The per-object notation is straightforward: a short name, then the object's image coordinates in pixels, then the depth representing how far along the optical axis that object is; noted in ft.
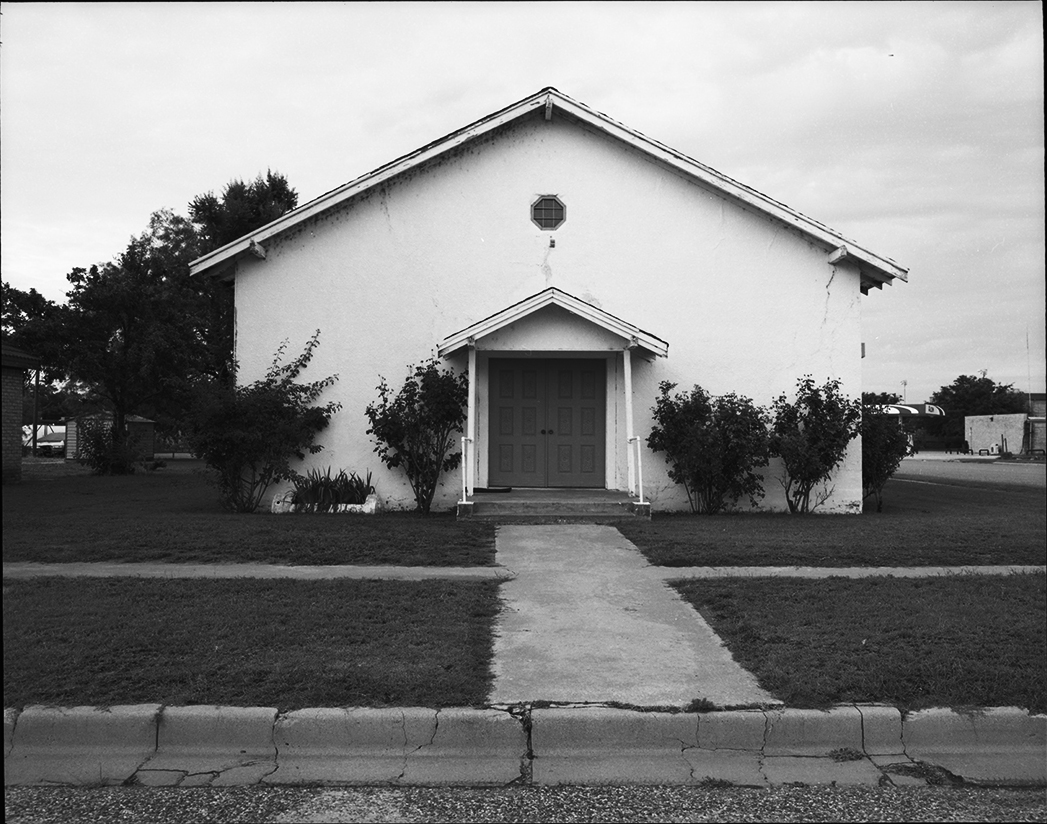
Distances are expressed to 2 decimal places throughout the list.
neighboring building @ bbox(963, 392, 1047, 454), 166.40
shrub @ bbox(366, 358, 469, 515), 48.52
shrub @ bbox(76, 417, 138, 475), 94.43
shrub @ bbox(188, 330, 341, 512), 47.26
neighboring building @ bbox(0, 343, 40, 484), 74.69
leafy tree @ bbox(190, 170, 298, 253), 119.96
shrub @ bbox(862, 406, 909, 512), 51.60
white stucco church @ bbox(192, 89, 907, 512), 50.93
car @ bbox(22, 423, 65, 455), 159.05
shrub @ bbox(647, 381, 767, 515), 48.26
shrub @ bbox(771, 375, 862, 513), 48.96
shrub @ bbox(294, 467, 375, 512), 49.42
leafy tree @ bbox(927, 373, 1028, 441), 206.69
